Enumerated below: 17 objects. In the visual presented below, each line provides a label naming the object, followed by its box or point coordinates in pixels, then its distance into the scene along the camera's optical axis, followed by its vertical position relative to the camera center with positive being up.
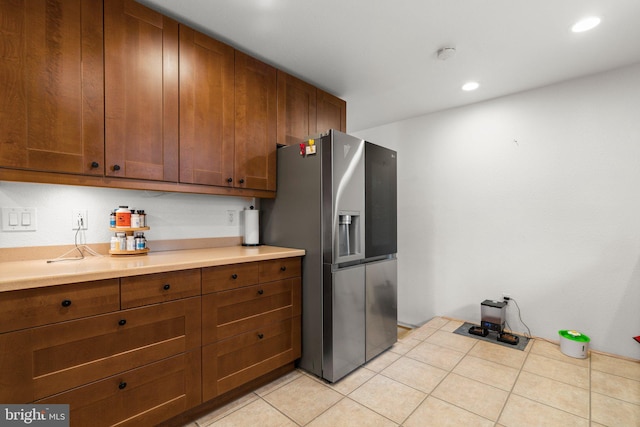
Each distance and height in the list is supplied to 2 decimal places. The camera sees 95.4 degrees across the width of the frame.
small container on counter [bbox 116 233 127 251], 1.83 -0.17
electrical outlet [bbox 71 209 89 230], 1.77 -0.02
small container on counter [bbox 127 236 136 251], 1.85 -0.18
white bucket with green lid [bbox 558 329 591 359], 2.46 -1.13
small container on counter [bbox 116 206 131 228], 1.82 -0.02
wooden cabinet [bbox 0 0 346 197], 1.39 +0.66
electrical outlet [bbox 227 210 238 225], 2.53 -0.03
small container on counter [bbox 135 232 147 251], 1.88 -0.18
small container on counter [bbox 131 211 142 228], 1.85 -0.03
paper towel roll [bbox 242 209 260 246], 2.48 -0.12
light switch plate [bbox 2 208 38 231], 1.58 -0.02
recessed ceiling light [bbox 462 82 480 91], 2.79 +1.24
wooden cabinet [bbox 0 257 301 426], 1.18 -0.64
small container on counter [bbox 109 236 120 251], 1.82 -0.18
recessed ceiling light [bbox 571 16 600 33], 1.88 +1.24
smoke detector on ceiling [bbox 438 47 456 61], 2.20 +1.23
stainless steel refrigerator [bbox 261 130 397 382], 2.12 -0.20
